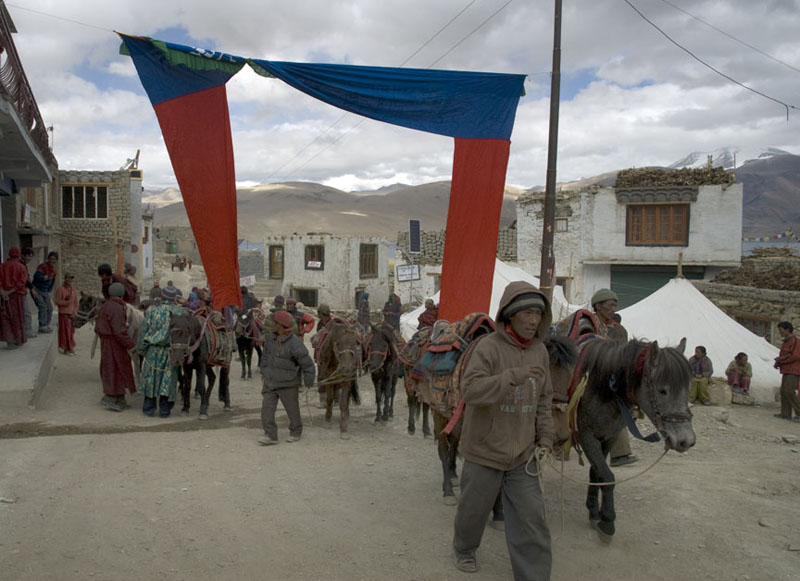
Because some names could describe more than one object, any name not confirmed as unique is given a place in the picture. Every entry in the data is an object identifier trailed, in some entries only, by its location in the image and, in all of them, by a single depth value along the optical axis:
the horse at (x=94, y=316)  8.32
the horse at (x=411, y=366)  6.82
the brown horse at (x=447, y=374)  4.37
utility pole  8.01
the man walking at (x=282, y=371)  6.64
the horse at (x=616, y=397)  3.75
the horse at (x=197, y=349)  7.45
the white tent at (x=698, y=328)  12.02
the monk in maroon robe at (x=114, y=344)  7.86
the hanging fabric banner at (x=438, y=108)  6.19
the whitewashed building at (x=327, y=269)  30.22
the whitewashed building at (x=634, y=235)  21.28
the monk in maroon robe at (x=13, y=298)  8.82
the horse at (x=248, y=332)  10.49
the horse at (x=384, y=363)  8.15
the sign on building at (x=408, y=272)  14.38
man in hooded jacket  3.36
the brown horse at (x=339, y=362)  7.41
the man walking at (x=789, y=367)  10.10
